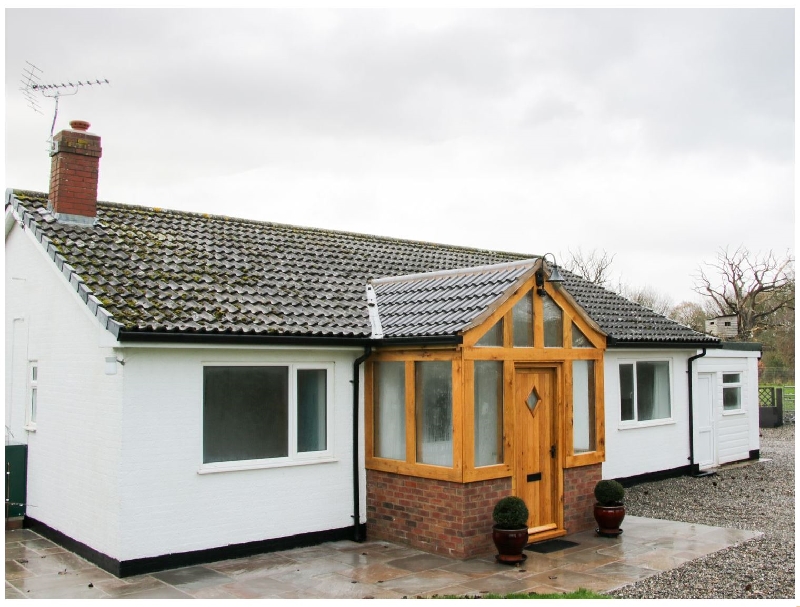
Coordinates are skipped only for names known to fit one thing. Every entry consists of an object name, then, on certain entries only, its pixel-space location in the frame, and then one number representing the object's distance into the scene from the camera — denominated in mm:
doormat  9758
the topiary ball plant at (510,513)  8945
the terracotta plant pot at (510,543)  8906
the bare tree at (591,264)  49562
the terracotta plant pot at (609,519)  10430
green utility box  10844
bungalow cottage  8859
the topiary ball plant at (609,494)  10492
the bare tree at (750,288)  41594
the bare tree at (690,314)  48000
